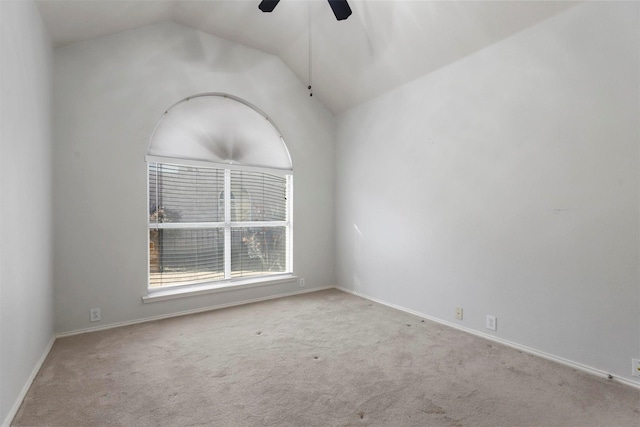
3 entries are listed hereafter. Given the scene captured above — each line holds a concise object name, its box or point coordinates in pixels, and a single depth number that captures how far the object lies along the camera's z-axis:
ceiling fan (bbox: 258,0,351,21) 2.50
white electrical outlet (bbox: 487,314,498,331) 2.86
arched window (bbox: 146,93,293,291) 3.53
